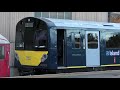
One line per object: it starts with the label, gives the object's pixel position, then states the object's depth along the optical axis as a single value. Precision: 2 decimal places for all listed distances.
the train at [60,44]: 15.94
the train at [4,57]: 13.84
